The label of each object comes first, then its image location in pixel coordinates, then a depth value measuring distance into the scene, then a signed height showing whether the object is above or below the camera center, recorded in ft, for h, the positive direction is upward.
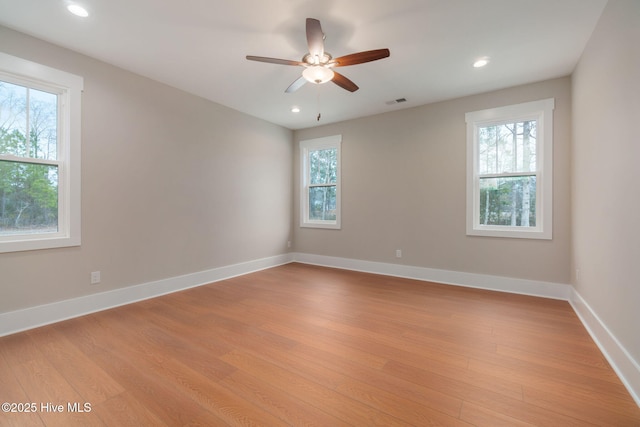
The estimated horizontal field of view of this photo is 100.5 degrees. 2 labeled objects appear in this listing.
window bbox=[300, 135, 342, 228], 17.42 +2.01
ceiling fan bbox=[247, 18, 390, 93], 7.07 +4.47
